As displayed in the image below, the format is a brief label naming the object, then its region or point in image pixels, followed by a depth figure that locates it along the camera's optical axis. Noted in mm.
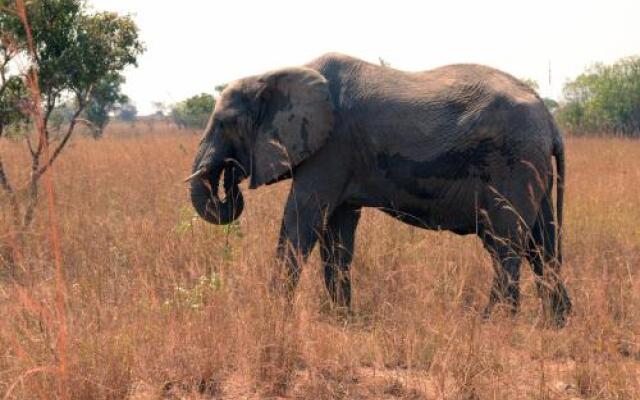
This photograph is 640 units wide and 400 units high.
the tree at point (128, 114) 83175
